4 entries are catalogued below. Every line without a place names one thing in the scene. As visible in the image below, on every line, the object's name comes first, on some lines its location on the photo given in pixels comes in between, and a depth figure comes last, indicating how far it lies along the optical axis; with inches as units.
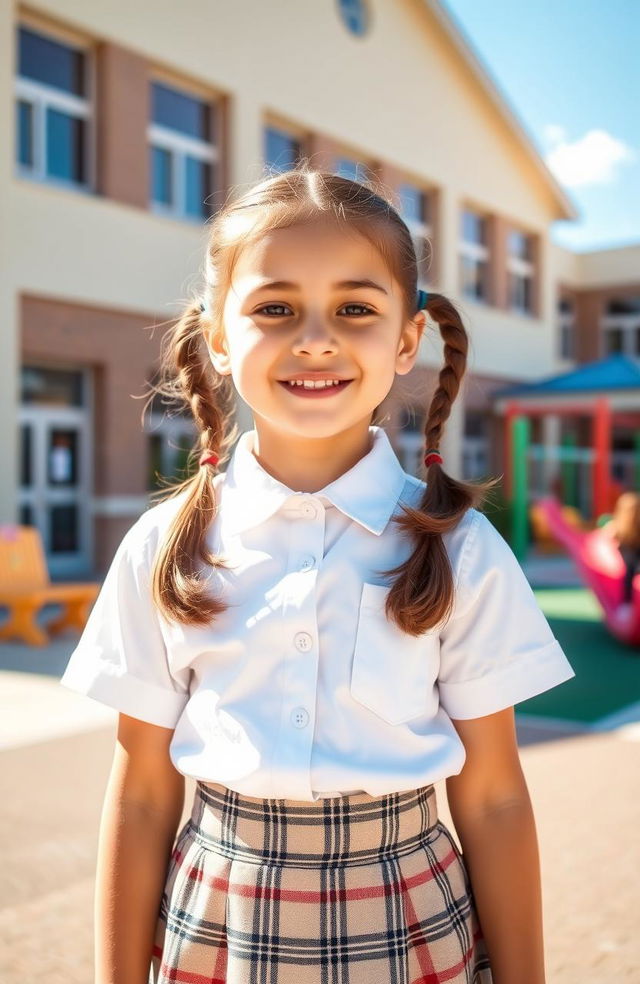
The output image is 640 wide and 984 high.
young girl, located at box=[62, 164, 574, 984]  50.2
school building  443.5
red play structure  586.6
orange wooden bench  301.7
